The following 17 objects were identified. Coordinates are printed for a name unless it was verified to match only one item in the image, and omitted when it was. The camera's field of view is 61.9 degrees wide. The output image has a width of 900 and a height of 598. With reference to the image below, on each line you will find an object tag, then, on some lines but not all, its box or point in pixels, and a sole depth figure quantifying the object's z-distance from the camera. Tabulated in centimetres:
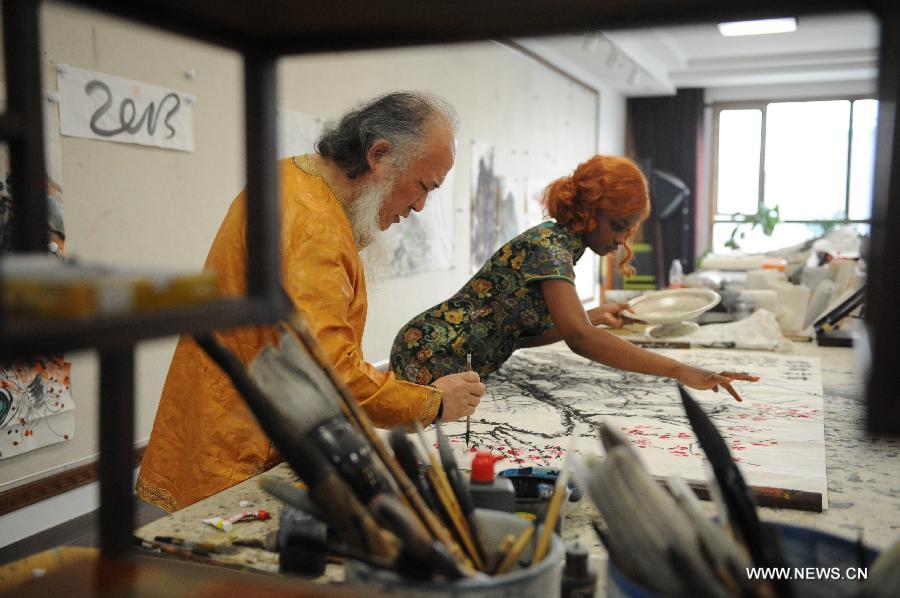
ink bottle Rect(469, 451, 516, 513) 94
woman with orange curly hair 218
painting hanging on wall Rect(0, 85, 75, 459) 248
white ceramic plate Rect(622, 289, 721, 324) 289
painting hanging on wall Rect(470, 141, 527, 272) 601
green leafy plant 1002
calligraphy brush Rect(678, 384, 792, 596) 63
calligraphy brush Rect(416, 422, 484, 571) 72
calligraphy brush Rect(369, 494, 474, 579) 58
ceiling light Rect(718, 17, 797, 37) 672
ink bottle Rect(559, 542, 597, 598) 80
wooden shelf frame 53
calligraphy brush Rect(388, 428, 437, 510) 74
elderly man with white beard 140
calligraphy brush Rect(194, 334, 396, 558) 63
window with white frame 1015
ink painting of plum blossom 146
